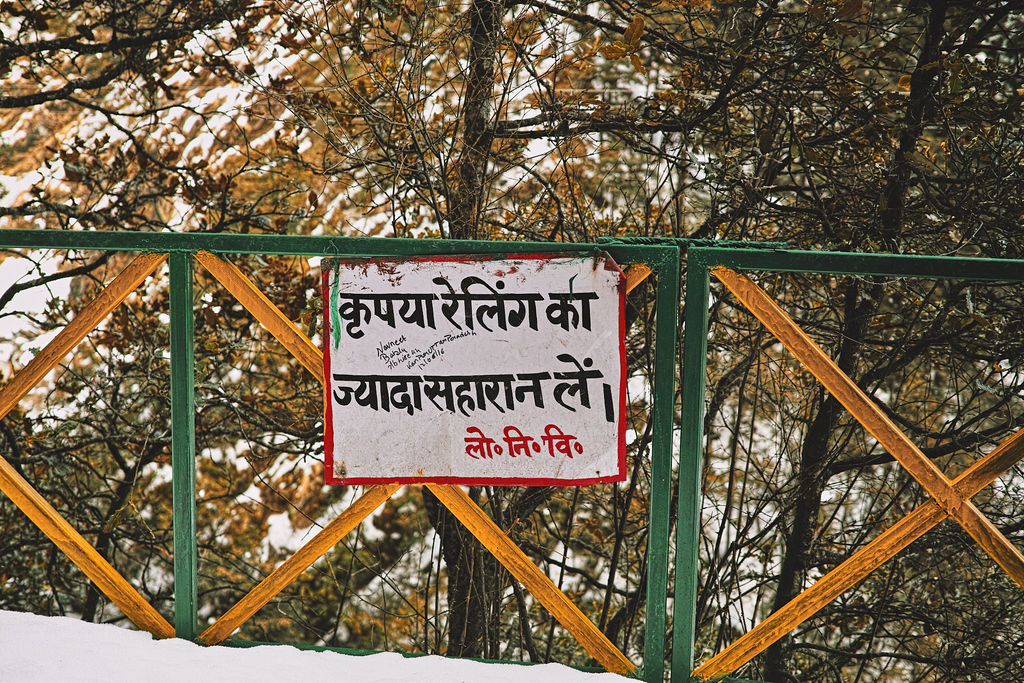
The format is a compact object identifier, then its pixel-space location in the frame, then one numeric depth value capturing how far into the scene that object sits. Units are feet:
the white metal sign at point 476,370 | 7.43
